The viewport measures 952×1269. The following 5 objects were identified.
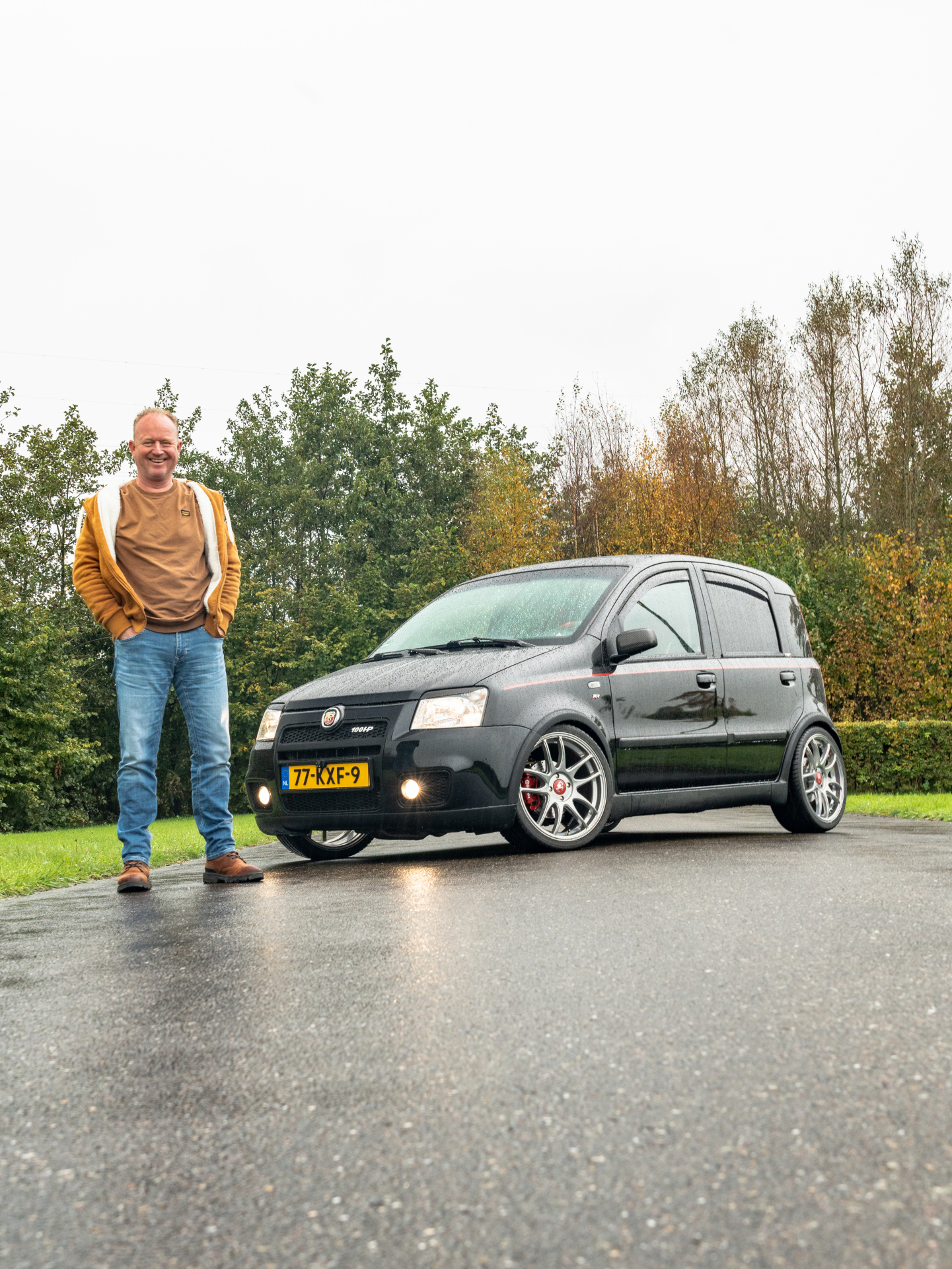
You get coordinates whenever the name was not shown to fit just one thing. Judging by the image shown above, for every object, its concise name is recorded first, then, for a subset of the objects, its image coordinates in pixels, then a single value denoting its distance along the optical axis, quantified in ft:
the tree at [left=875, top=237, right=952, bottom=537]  122.52
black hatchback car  23.07
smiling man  21.34
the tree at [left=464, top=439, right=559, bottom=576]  137.59
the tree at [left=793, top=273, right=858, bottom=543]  130.21
